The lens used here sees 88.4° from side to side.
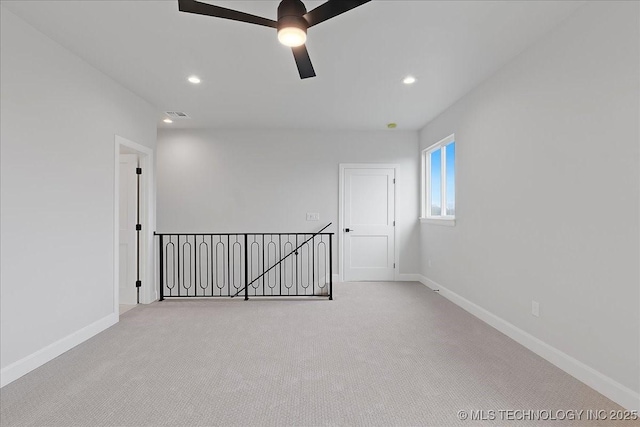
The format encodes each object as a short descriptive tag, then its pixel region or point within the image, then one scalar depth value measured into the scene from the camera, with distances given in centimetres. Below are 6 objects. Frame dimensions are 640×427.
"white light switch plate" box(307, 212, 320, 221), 567
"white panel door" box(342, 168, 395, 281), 573
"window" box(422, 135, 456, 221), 470
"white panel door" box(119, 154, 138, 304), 431
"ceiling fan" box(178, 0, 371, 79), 172
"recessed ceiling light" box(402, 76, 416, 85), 351
